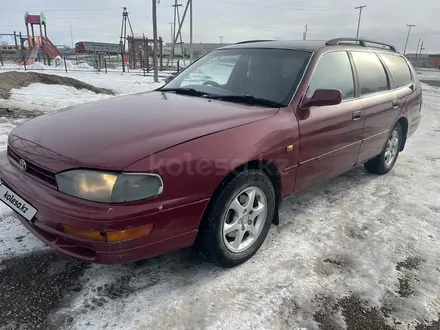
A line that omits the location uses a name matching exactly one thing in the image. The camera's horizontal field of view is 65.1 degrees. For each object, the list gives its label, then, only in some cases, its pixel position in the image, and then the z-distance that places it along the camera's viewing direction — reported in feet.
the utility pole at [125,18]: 118.78
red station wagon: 6.32
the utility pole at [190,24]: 87.88
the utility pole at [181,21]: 84.43
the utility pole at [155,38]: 54.03
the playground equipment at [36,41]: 90.41
